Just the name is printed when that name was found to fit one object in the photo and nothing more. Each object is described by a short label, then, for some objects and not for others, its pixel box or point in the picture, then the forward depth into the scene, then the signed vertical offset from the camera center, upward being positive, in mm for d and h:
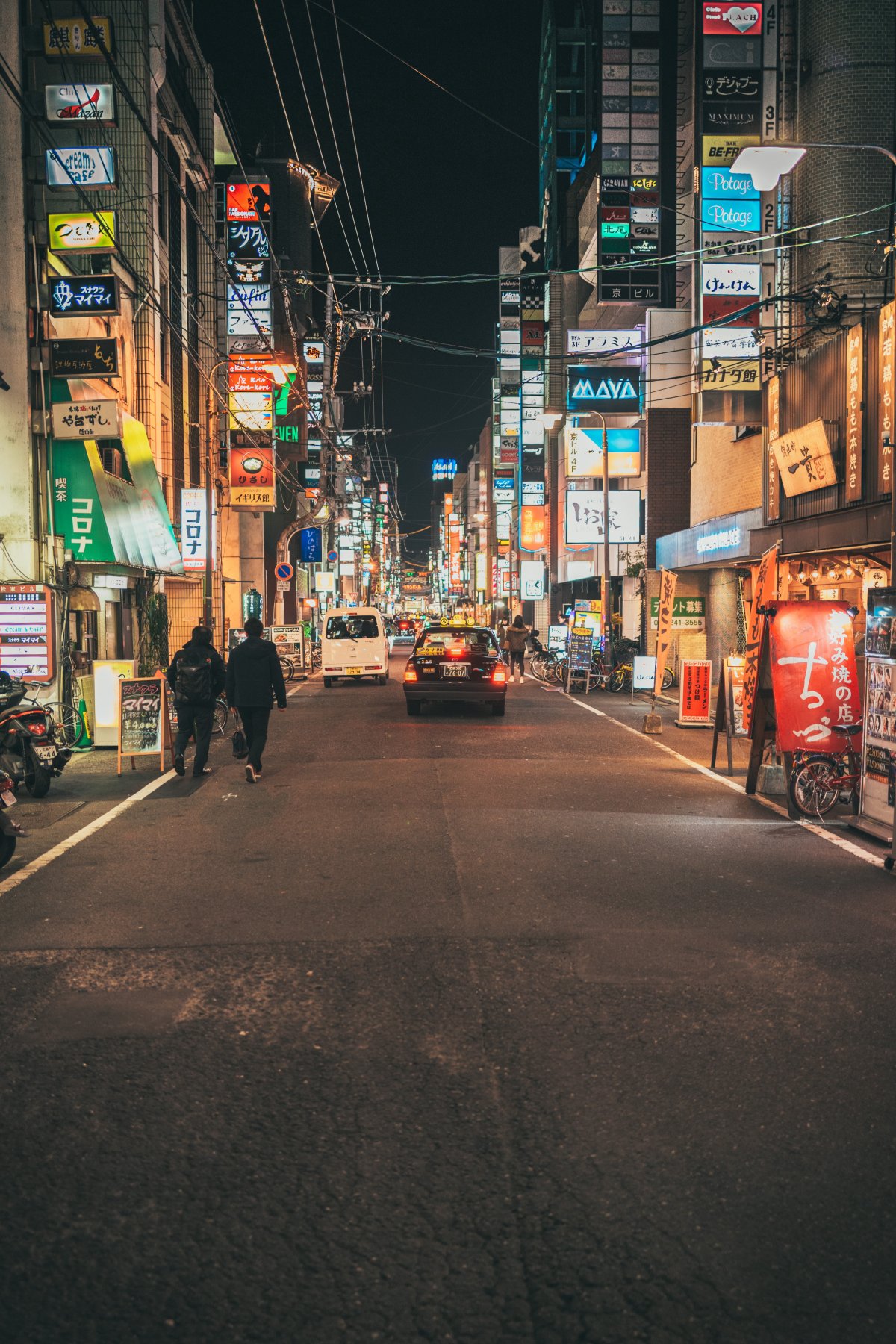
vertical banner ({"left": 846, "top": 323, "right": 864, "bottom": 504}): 18391 +3877
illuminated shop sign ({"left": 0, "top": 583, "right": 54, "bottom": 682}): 16141 +249
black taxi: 20984 -578
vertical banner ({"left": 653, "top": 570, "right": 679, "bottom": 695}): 22156 +484
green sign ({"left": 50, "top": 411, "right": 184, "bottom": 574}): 18312 +2352
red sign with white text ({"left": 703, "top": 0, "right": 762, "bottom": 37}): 23344 +13298
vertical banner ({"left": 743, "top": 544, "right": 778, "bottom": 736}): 13750 +509
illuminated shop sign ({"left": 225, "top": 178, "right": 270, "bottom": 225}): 40062 +16356
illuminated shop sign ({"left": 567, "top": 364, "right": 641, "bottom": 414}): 41031 +9502
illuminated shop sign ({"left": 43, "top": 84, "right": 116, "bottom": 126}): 18875 +9370
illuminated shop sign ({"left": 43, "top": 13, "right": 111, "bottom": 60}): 18922 +10535
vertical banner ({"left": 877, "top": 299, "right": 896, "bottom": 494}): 16438 +3823
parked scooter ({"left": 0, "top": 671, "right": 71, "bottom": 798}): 12000 -1077
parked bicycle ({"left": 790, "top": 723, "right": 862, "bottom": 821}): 10609 -1355
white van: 31906 -34
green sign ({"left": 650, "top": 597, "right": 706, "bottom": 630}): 25609 +631
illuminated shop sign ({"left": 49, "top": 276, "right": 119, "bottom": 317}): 17531 +5637
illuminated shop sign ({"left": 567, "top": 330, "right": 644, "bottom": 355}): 41938 +11591
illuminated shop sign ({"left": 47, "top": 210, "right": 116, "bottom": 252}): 17969 +6793
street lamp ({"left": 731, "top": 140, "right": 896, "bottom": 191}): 12492 +5666
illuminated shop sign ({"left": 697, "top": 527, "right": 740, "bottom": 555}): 26094 +2501
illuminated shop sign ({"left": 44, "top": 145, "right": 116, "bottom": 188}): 17609 +7726
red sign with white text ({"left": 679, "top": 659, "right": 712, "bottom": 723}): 19672 -916
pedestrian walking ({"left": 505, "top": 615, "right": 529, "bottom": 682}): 33594 +116
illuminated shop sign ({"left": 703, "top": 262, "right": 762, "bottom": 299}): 23219 +7695
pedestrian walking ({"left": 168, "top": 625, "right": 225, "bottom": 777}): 13438 -520
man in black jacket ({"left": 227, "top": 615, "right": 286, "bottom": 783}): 12992 -511
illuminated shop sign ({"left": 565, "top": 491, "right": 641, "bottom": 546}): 39250 +4455
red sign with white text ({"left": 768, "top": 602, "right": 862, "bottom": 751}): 10914 -359
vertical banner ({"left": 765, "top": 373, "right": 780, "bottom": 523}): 22812 +4171
